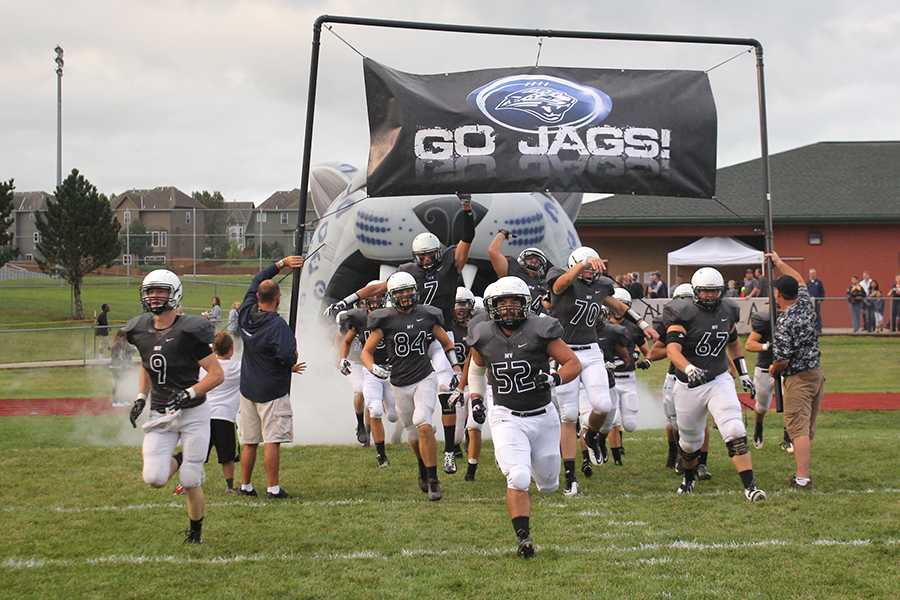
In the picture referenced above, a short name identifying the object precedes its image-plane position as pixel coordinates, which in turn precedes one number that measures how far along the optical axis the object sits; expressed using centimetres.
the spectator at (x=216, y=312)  2094
